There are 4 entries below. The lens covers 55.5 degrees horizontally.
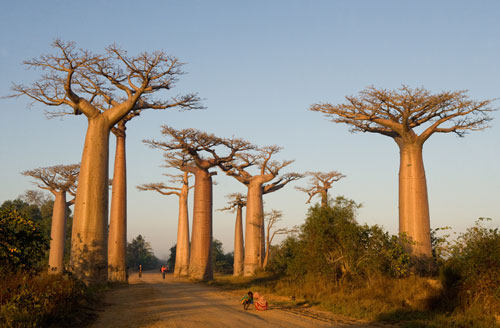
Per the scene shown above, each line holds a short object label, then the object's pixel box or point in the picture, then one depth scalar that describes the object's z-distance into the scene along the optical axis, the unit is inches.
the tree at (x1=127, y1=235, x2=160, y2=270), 2833.9
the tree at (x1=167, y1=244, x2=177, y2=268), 2271.2
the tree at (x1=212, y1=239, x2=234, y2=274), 2019.7
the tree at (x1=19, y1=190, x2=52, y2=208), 2577.3
